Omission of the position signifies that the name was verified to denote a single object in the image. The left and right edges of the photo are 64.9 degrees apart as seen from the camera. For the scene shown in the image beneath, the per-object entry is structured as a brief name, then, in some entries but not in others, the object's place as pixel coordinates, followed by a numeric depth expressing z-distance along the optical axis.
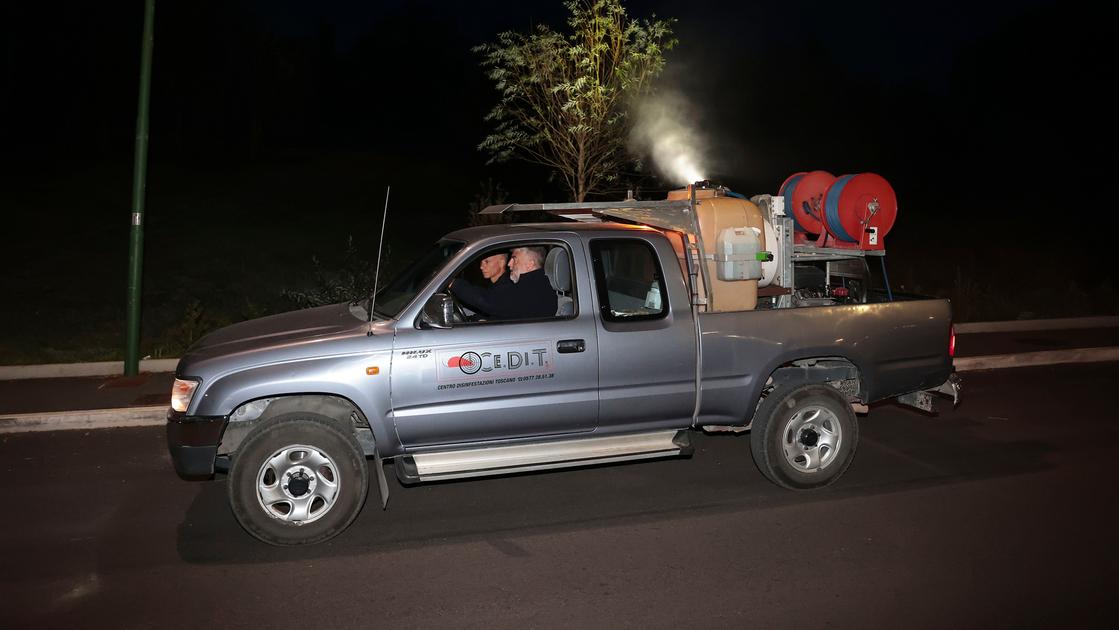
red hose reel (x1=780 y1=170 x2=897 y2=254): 6.96
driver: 6.04
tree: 11.14
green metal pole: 10.12
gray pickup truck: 5.49
